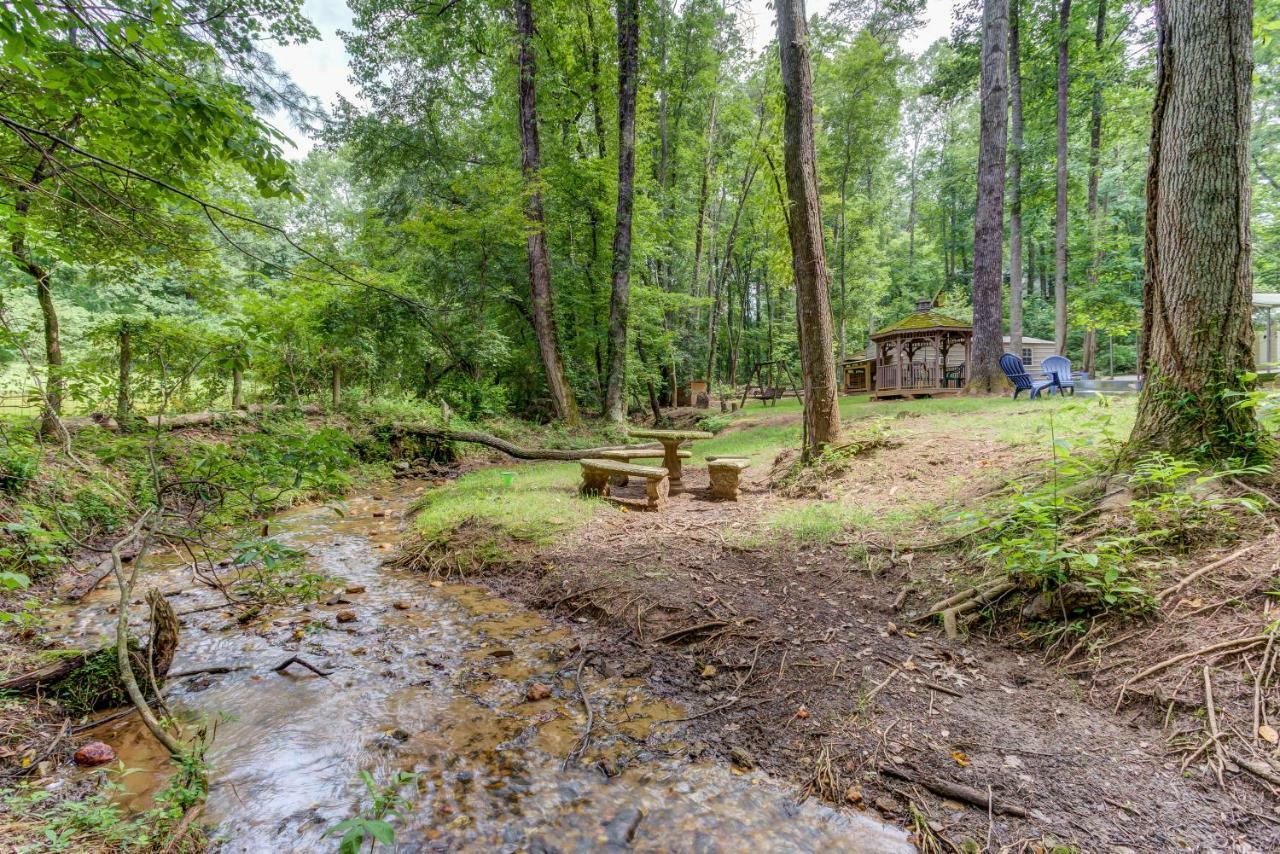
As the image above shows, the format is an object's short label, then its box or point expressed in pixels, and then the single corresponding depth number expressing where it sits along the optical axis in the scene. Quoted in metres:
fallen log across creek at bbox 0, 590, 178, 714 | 2.53
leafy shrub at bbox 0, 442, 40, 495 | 3.69
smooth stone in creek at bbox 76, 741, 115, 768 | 2.21
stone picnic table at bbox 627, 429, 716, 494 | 6.70
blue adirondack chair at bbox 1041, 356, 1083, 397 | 10.48
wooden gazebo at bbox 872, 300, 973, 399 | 14.94
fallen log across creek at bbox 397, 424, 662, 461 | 9.59
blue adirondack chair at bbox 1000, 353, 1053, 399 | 10.31
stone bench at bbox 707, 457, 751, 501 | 5.82
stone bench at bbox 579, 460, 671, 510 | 5.82
